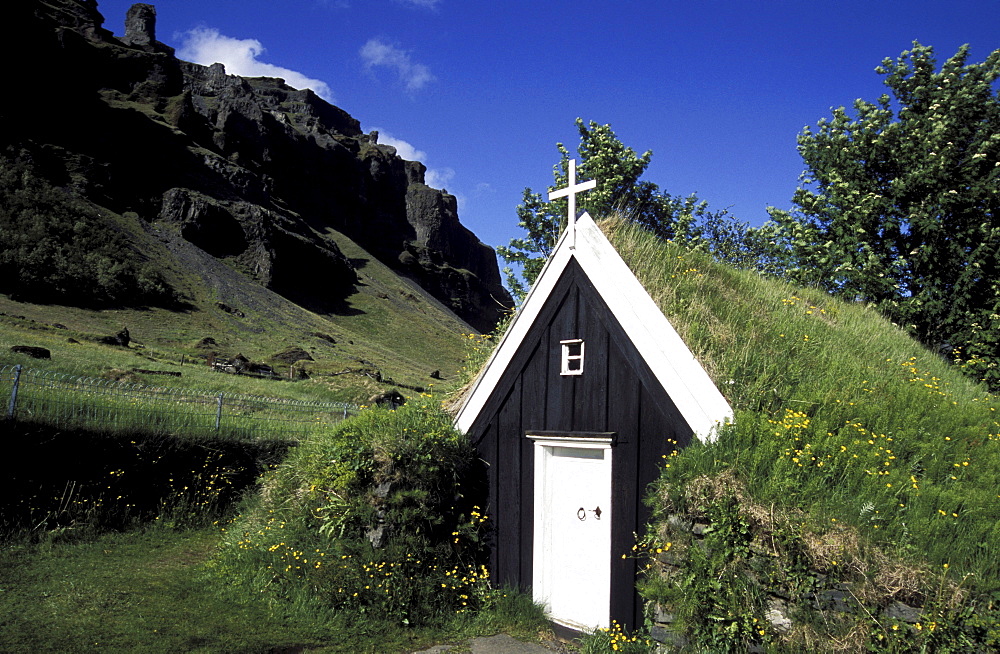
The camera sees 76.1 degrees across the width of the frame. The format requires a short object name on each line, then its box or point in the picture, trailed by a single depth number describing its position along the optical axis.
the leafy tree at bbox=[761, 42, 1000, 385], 16.67
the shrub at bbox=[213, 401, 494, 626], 8.59
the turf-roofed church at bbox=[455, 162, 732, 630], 7.46
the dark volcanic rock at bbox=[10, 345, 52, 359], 28.03
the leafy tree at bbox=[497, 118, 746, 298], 23.58
